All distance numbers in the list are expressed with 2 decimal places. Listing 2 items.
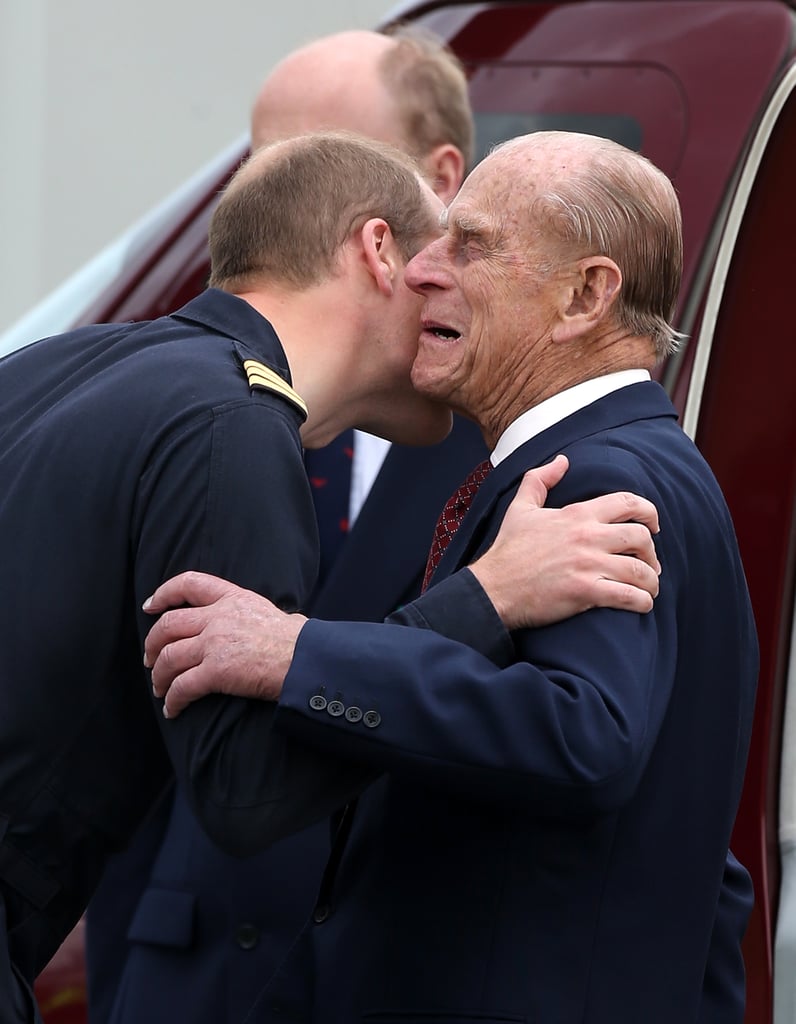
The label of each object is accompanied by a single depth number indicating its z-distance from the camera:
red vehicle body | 10.93
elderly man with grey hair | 10.21
